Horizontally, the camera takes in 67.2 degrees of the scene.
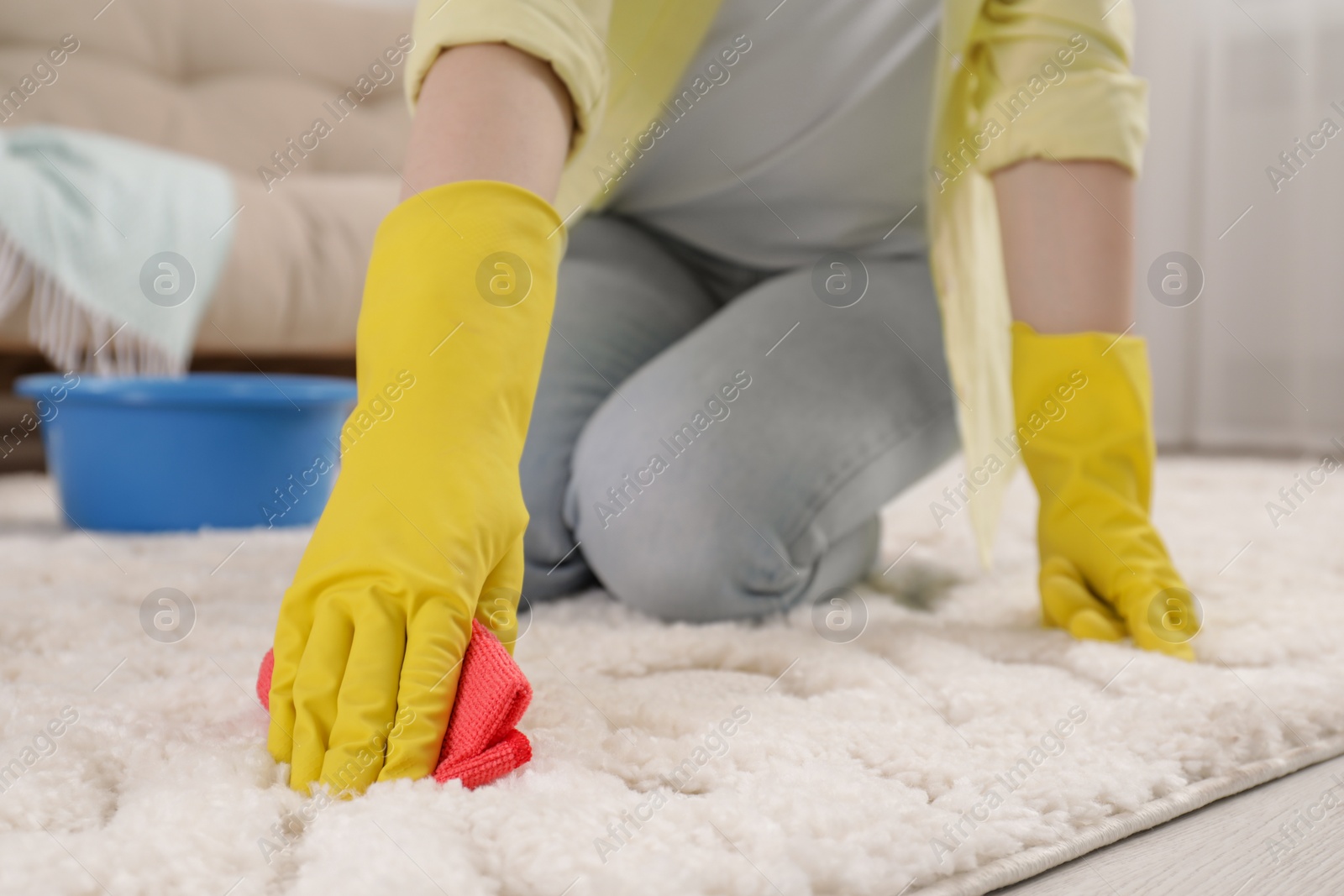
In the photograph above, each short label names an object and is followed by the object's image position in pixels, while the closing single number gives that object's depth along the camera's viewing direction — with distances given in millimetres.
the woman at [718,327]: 429
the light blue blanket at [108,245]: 1237
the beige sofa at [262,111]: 1479
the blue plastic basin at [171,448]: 1044
